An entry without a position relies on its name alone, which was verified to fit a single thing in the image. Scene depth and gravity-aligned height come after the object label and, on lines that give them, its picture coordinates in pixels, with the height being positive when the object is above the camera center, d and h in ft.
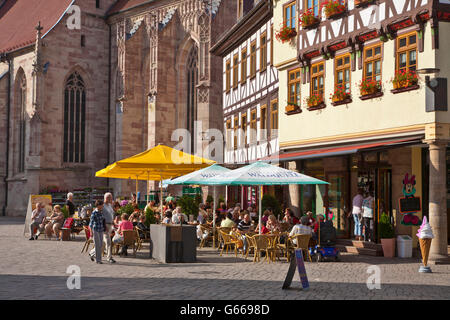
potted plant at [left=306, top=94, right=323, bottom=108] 60.06 +8.69
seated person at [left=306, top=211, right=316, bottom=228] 49.42 -2.54
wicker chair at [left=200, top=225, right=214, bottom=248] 57.62 -4.01
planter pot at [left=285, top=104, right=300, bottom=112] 64.34 +8.50
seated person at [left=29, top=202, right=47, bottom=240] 67.41 -3.40
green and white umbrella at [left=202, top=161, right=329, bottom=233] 45.55 +0.96
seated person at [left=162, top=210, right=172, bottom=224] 50.65 -2.24
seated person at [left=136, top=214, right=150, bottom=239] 55.62 -3.37
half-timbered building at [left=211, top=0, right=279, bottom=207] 73.67 +13.28
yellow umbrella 54.70 +2.41
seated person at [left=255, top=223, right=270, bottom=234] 48.06 -3.09
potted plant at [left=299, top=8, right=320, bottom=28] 59.77 +16.43
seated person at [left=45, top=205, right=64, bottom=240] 68.03 -3.82
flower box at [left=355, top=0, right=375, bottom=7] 53.01 +16.07
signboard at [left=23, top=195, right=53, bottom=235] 71.11 -1.75
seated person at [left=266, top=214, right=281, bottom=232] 48.31 -2.65
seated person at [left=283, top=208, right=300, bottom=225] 56.29 -2.56
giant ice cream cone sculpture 39.68 -3.09
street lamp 46.65 +7.17
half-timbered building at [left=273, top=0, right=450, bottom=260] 47.09 +7.55
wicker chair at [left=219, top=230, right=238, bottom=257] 49.74 -4.00
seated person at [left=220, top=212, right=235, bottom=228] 53.88 -2.88
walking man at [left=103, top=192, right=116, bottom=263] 45.16 -2.16
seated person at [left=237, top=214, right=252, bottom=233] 53.74 -3.06
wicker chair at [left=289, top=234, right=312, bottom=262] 44.75 -3.59
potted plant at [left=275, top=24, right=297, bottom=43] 64.18 +16.17
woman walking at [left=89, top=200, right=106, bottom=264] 43.98 -2.80
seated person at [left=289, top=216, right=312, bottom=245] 45.21 -2.76
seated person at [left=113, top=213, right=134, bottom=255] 48.65 -3.03
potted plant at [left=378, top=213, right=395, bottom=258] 50.31 -3.70
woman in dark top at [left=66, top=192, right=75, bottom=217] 75.77 -2.06
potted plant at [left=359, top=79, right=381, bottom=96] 52.26 +8.71
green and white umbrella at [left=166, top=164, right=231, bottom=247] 53.83 +1.21
